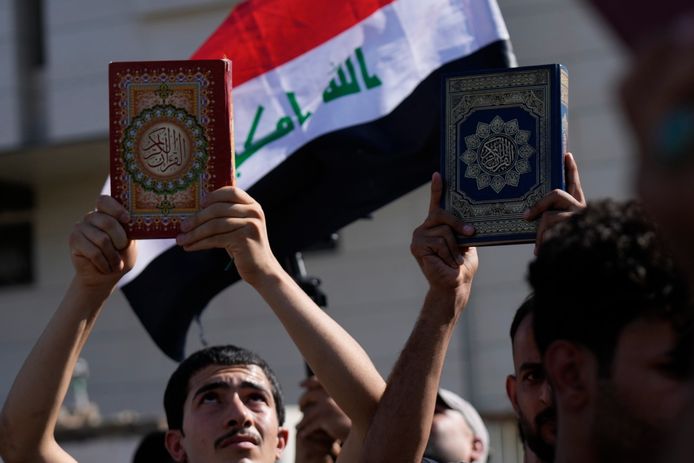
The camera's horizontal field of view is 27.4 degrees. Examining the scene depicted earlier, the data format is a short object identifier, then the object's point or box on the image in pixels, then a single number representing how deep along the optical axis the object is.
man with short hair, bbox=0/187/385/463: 3.17
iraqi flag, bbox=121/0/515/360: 4.88
